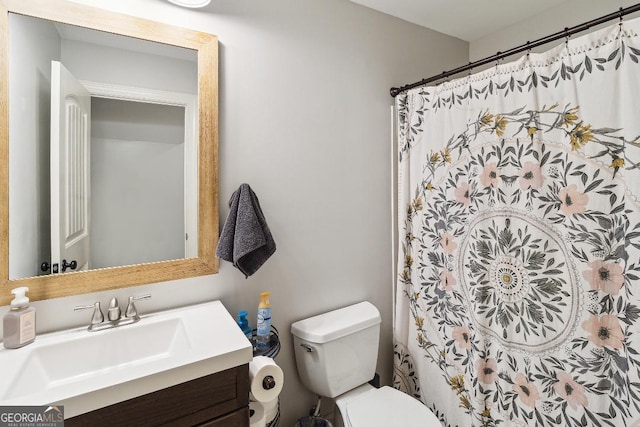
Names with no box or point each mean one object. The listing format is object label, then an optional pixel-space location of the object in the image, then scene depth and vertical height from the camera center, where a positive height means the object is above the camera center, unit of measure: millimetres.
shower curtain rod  1032 +668
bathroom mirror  1030 +228
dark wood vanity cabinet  809 -553
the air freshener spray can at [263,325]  1323 -494
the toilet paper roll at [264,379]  1046 -581
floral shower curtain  1083 -120
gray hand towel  1263 -104
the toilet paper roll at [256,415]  1113 -736
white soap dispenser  970 -355
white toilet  1392 -783
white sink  784 -450
